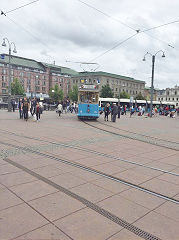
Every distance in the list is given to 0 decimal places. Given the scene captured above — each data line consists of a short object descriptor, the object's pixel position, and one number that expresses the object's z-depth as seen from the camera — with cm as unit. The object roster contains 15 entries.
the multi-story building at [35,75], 8756
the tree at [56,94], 8731
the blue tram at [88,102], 1842
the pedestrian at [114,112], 1820
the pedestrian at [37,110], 1614
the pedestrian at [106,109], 1920
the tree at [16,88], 7431
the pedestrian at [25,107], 1600
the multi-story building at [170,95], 11486
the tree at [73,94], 8761
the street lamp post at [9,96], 2670
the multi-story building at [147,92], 12134
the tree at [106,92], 7306
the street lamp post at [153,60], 2674
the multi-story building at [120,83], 9734
